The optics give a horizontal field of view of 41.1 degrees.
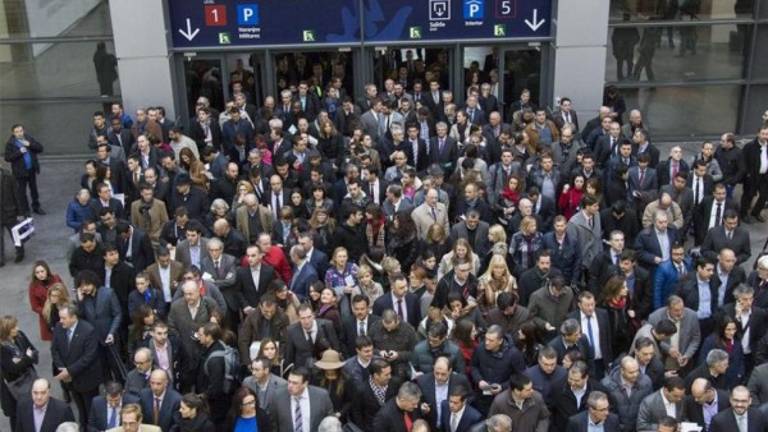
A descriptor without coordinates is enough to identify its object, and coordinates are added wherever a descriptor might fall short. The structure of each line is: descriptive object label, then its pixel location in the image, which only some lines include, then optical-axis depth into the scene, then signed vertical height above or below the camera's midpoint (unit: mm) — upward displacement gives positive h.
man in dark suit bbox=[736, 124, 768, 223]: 15156 -3796
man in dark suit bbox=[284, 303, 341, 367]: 10188 -4089
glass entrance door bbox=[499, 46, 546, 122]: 18609 -2917
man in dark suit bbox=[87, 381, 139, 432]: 9227 -4243
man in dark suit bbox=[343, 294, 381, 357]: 10406 -4044
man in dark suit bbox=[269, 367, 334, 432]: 9266 -4293
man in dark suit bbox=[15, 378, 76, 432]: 9359 -4315
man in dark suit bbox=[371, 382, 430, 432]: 8844 -4189
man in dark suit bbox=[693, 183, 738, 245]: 13383 -3925
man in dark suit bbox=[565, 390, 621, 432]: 8742 -4263
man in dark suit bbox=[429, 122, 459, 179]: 15094 -3392
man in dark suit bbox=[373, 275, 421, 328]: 10781 -3974
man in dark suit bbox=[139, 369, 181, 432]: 9312 -4253
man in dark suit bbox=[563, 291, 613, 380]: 10289 -4093
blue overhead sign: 18062 -1841
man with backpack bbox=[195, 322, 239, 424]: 9891 -4202
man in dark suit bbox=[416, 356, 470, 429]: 9305 -4187
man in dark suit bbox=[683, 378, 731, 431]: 9133 -4342
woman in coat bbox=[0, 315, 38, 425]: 10070 -4127
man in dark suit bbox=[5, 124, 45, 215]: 15914 -3476
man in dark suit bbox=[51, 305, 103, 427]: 10398 -4170
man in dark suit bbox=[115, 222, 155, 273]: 12414 -3791
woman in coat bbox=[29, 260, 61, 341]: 11486 -3970
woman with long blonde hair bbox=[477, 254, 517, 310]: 10945 -3870
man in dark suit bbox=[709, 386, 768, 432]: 9000 -4380
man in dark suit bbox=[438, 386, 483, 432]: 8922 -4319
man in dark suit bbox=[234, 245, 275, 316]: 11500 -3913
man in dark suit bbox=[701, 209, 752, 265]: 12344 -3925
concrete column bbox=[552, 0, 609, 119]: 17797 -2474
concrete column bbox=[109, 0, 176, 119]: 17734 -2252
